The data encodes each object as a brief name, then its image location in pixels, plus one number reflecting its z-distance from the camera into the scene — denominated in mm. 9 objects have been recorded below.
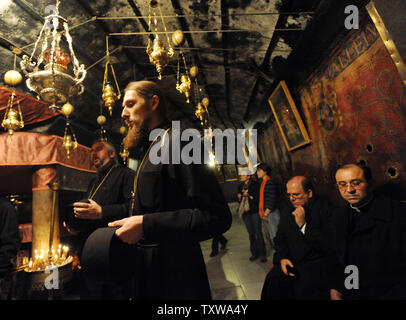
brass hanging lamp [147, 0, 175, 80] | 2756
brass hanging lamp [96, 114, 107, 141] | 7209
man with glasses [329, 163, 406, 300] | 1804
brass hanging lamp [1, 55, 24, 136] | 2699
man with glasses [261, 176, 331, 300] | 2266
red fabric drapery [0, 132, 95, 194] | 4445
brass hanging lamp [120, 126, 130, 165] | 6625
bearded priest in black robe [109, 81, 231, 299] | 947
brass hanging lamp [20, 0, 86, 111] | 2311
